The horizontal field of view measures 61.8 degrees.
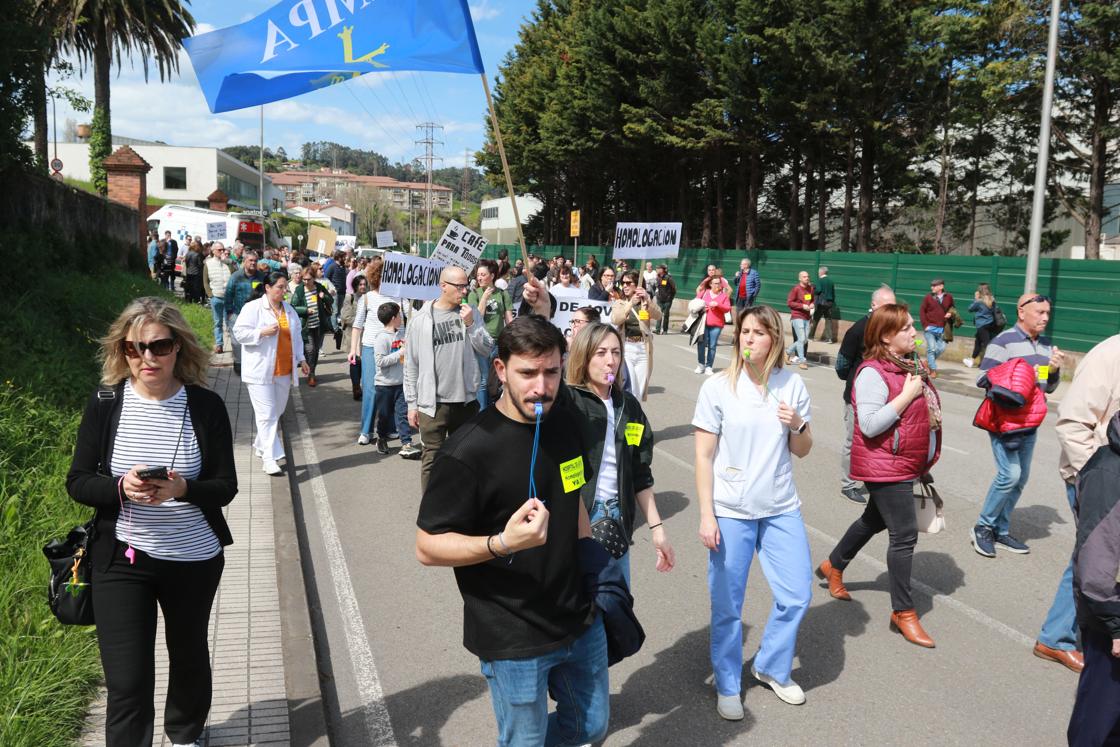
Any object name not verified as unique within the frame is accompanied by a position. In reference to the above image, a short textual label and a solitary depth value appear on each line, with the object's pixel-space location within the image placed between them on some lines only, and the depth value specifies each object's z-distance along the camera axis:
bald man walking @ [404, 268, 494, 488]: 7.41
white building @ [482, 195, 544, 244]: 89.19
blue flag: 6.72
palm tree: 30.17
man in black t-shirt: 2.70
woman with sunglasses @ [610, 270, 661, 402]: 7.05
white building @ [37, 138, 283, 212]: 74.81
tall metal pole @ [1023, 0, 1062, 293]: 15.89
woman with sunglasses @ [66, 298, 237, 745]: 3.27
